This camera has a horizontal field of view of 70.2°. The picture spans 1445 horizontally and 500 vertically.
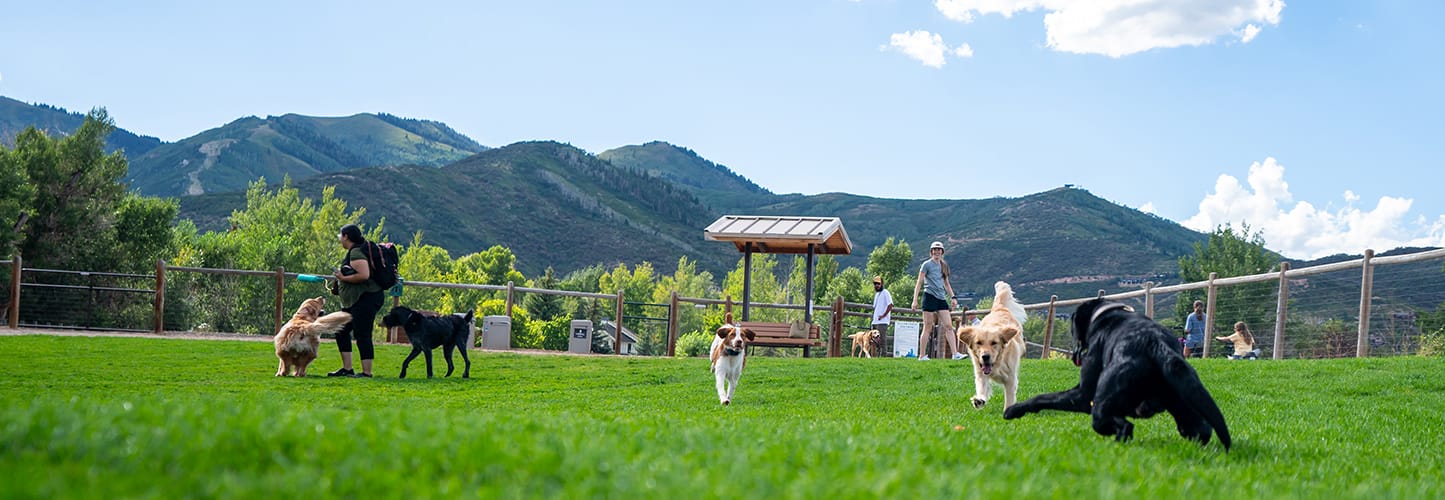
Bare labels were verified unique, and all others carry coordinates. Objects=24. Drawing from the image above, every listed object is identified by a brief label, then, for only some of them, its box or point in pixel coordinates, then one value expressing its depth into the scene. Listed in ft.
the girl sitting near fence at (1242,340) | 61.93
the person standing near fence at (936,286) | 54.19
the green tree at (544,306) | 157.73
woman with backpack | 40.42
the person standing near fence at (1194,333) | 65.00
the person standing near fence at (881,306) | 67.92
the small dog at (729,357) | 36.55
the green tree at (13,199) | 93.45
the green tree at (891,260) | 204.74
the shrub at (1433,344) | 70.18
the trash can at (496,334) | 73.31
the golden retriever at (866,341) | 91.09
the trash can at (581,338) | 77.00
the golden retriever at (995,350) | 30.60
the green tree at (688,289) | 258.16
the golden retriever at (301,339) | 43.60
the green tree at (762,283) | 249.14
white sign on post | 79.71
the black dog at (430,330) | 46.16
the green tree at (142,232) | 112.57
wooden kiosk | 70.59
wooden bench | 69.15
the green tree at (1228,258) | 223.30
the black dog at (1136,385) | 19.22
